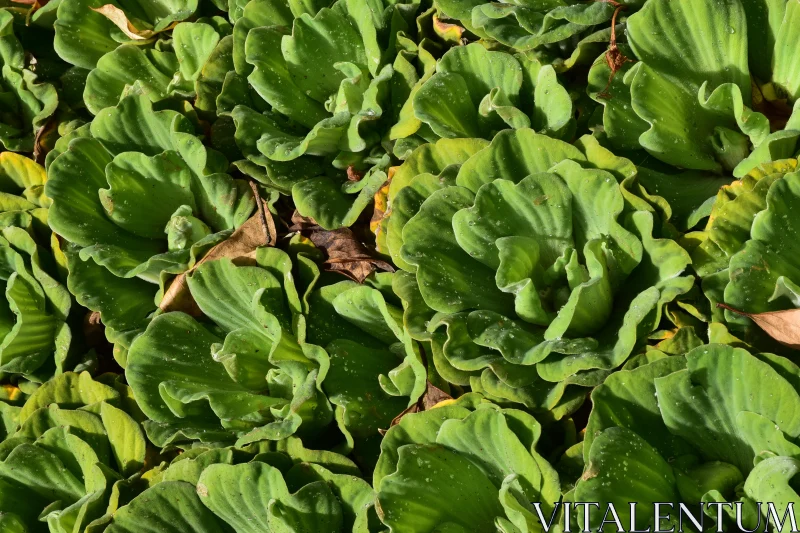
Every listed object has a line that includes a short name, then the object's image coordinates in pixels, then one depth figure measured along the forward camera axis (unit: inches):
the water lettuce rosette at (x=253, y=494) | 49.4
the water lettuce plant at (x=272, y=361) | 50.3
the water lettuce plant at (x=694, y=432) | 47.0
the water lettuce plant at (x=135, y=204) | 52.8
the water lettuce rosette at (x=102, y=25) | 55.7
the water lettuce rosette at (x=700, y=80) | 49.5
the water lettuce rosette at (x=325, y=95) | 51.8
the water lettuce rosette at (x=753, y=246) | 47.9
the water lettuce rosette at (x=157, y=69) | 54.5
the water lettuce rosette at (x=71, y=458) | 51.5
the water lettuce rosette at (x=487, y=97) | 50.4
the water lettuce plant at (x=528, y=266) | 48.4
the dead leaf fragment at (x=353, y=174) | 52.6
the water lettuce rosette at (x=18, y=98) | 55.9
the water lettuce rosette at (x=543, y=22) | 50.3
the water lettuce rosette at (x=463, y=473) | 48.3
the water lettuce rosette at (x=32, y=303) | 53.3
